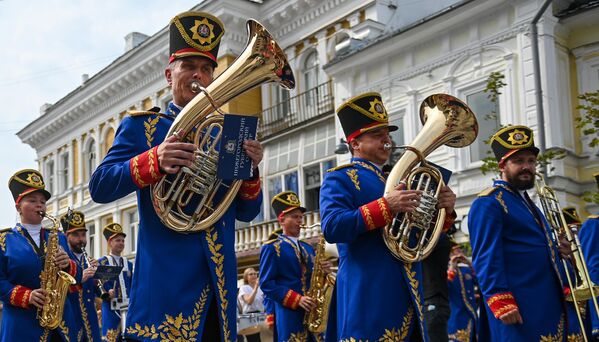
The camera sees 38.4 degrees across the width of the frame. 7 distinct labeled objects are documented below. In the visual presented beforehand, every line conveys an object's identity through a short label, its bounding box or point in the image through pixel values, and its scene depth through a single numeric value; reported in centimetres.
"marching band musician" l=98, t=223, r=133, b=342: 1248
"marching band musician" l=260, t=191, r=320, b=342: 960
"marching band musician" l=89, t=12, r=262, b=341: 423
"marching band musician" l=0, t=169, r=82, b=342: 753
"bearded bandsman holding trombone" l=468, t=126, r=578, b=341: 624
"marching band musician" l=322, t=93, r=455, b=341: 546
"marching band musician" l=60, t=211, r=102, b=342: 989
